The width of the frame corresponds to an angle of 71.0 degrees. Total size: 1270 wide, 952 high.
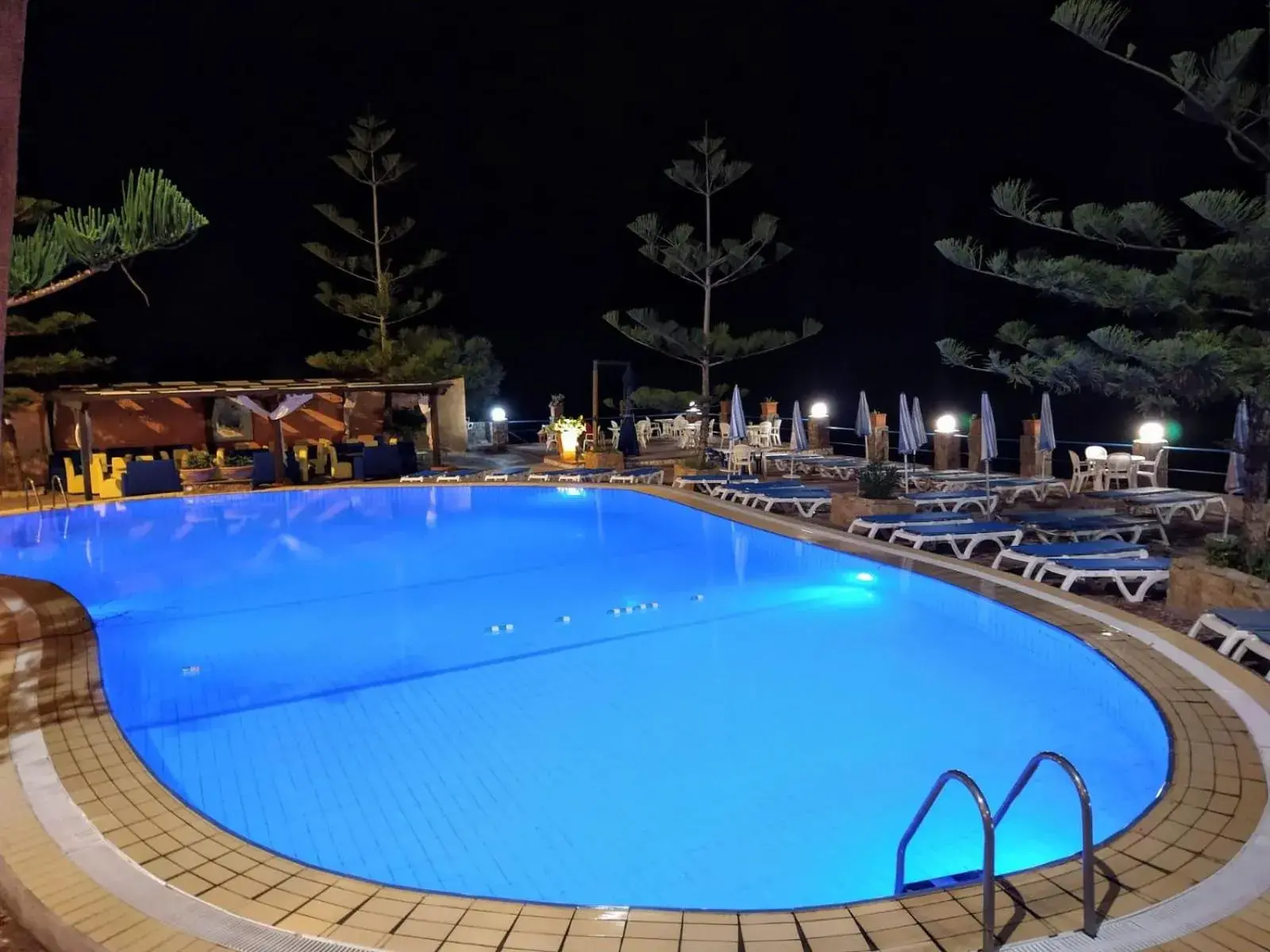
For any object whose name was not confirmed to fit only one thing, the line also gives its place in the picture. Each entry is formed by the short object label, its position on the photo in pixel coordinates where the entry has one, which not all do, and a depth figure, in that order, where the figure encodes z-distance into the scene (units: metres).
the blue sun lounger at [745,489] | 10.43
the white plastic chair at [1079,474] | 10.41
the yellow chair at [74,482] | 13.12
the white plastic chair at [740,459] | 13.30
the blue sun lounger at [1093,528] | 7.10
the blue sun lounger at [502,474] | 13.67
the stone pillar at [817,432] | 15.34
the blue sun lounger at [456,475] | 13.73
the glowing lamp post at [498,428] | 20.05
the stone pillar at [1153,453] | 9.73
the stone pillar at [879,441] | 13.37
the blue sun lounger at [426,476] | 13.72
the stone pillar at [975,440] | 10.38
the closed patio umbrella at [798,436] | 13.94
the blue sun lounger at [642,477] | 12.92
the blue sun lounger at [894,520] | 7.88
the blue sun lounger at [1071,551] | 6.12
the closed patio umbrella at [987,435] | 8.72
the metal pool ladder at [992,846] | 2.06
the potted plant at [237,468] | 13.98
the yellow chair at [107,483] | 12.77
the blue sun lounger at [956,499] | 8.82
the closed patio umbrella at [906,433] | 9.43
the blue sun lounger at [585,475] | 13.22
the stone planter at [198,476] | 13.61
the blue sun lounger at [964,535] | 7.22
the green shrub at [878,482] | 8.79
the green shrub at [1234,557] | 5.19
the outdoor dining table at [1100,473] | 10.09
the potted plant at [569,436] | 15.79
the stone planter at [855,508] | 8.56
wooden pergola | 13.02
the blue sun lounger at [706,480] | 11.51
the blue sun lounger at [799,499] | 9.82
